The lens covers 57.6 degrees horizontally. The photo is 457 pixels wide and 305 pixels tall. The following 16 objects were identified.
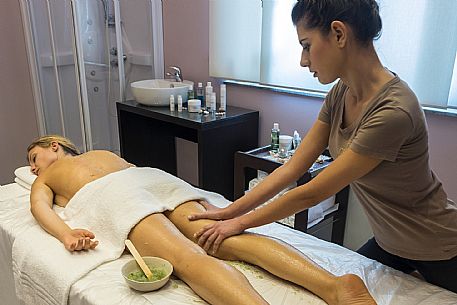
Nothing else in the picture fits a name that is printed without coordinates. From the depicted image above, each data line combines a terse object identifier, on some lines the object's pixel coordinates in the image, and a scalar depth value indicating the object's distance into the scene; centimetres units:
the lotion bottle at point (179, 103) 254
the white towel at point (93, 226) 128
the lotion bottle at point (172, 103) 255
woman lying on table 109
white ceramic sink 256
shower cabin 277
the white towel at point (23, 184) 189
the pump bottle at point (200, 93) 268
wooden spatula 119
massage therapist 102
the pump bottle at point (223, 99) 255
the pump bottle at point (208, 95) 253
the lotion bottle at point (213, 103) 253
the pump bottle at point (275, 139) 226
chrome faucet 285
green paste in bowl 118
